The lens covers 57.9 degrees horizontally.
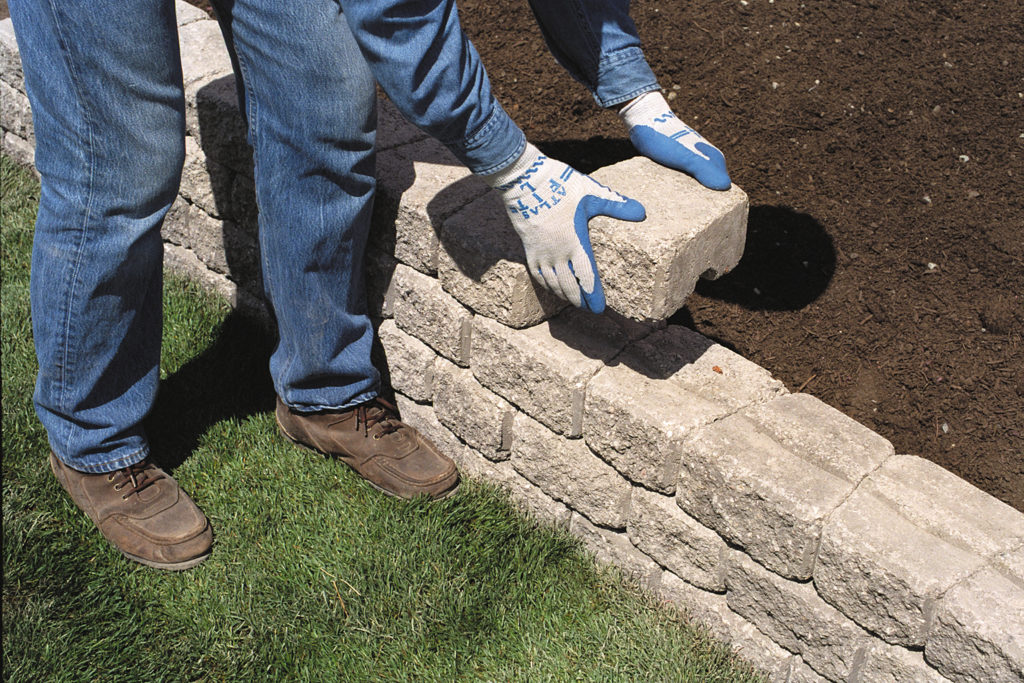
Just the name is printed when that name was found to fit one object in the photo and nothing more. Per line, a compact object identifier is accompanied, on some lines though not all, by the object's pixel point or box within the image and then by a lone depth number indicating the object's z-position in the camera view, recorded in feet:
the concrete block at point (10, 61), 12.55
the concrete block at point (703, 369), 8.04
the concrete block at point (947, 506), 6.72
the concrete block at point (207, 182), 10.49
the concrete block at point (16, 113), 12.95
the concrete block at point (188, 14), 12.03
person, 6.93
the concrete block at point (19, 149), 13.37
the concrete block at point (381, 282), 9.49
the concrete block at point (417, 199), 8.69
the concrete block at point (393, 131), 9.71
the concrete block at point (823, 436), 7.33
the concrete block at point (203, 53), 10.46
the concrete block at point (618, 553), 8.49
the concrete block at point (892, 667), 6.68
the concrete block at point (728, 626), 7.75
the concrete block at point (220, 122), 9.87
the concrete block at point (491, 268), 8.18
